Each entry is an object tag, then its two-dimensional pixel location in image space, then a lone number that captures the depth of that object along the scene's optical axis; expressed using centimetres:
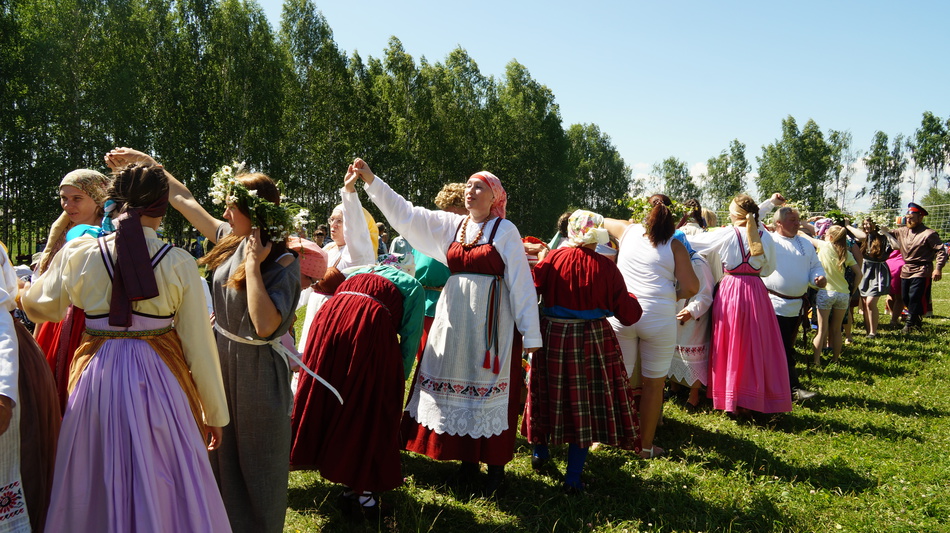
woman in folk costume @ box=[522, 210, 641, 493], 418
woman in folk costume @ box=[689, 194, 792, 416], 571
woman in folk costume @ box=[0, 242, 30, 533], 202
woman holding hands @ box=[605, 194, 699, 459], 475
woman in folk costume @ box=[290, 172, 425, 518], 347
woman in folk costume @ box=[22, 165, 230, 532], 218
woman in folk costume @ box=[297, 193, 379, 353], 405
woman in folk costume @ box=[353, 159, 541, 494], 392
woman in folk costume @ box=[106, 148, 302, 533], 277
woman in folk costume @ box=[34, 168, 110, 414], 274
